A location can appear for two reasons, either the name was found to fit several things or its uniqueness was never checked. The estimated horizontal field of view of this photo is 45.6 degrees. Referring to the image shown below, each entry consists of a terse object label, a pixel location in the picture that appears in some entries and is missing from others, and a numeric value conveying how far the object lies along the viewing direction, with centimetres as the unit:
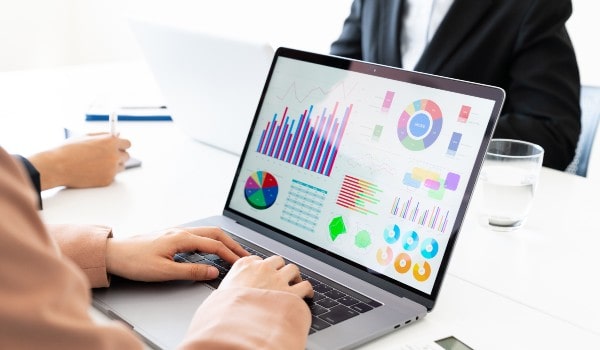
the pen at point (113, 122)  149
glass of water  119
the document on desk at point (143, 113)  182
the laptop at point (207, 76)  140
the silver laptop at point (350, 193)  90
